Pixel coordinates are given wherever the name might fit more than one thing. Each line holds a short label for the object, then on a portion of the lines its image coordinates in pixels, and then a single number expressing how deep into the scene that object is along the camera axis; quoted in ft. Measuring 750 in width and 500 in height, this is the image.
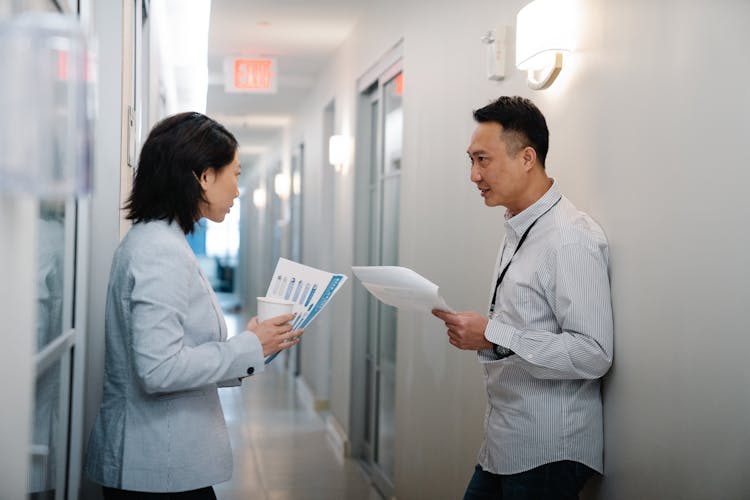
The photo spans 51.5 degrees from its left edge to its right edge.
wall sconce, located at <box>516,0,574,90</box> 7.35
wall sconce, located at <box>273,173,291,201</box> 34.01
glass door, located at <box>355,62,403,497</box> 15.89
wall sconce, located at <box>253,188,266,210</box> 46.98
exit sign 22.36
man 6.43
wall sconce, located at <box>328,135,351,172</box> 20.16
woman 5.44
